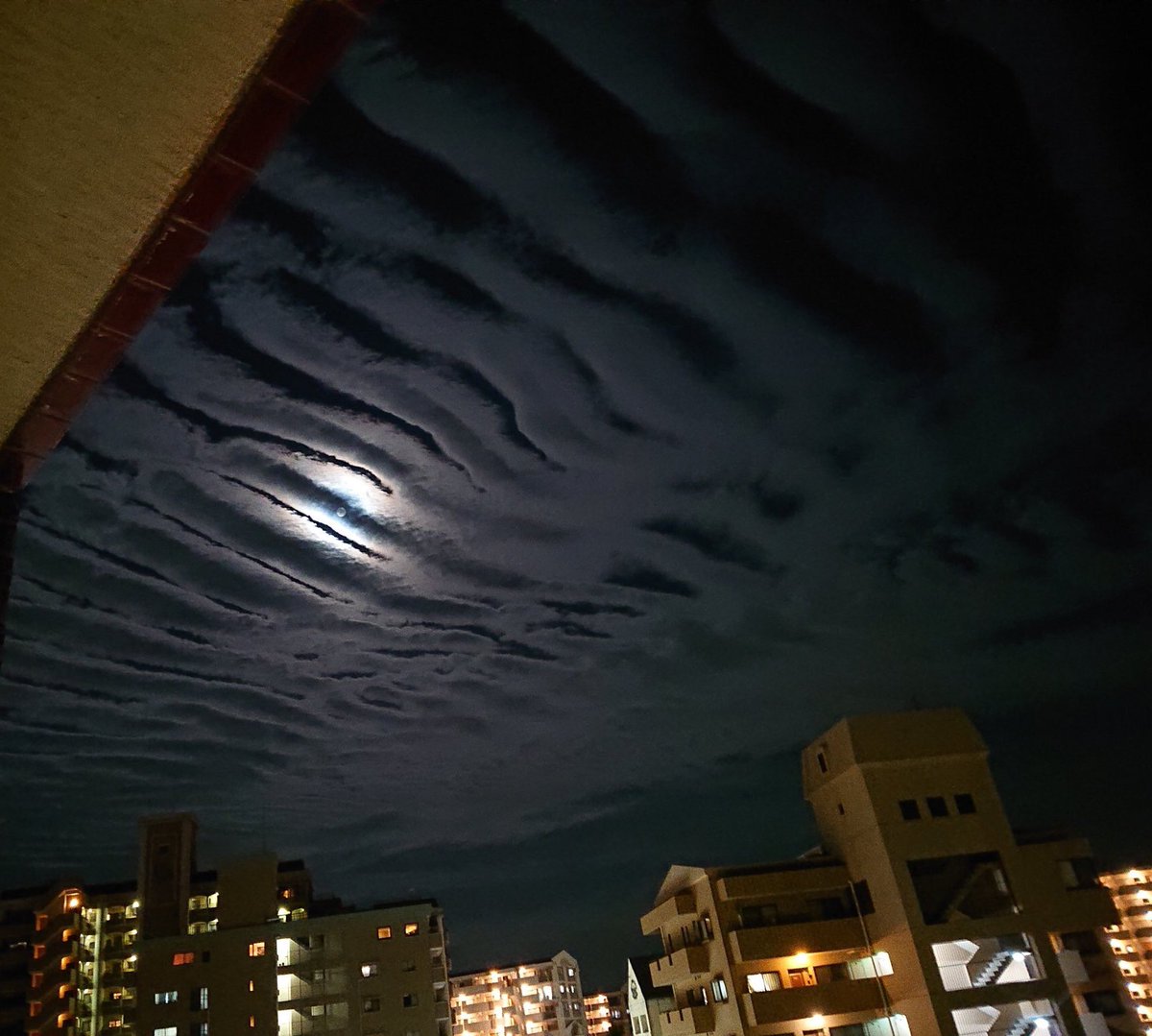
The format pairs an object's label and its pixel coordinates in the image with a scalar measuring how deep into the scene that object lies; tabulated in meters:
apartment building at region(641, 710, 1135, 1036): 30.59
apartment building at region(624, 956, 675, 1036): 48.22
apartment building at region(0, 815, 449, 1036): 50.69
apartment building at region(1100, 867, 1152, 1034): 73.56
